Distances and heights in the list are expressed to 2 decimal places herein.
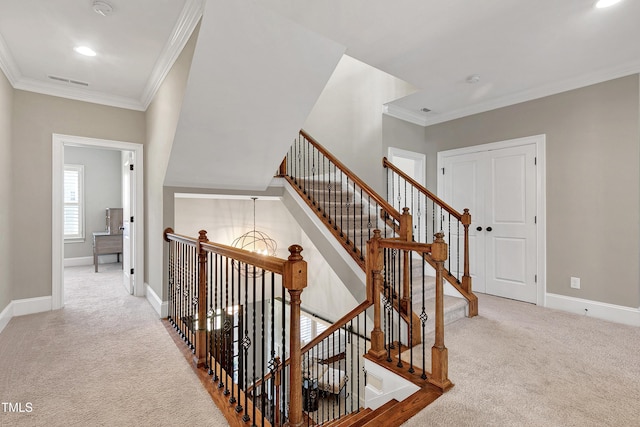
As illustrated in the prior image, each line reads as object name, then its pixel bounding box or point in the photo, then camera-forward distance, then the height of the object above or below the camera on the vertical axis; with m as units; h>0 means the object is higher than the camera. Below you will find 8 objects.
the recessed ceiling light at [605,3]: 2.26 +1.52
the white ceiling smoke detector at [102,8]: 2.25 +1.53
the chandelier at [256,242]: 5.47 -0.44
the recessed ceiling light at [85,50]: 2.86 +1.53
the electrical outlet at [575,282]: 3.53 -0.76
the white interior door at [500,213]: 3.93 +0.03
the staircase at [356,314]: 1.62 -0.82
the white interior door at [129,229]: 4.29 -0.16
